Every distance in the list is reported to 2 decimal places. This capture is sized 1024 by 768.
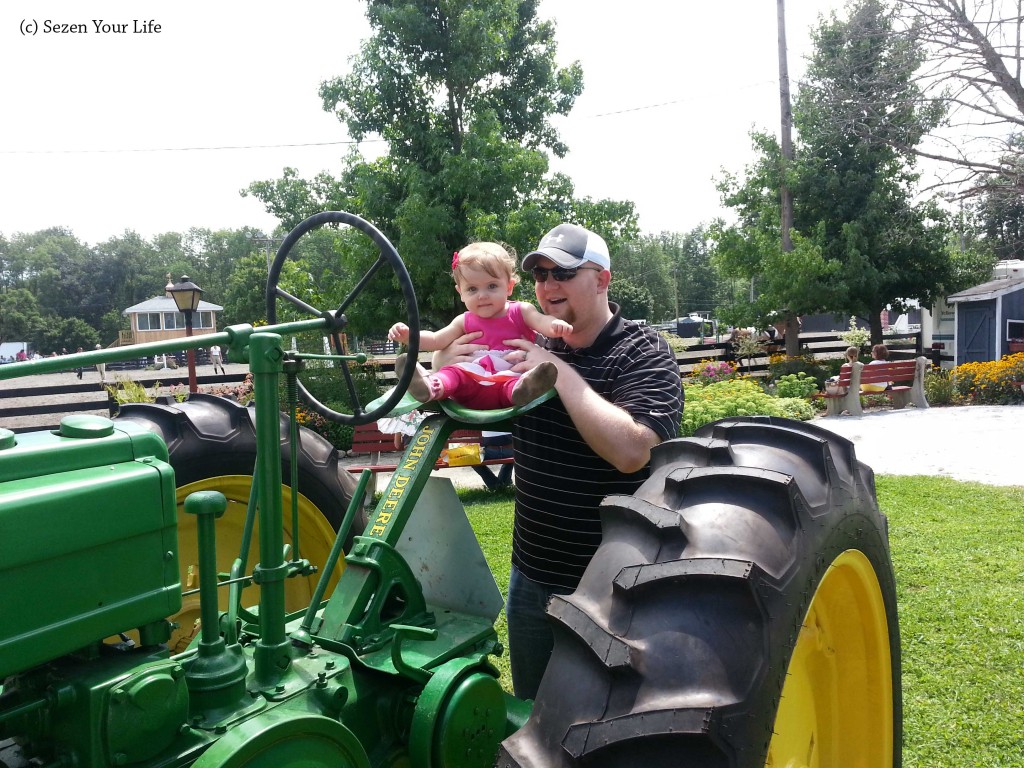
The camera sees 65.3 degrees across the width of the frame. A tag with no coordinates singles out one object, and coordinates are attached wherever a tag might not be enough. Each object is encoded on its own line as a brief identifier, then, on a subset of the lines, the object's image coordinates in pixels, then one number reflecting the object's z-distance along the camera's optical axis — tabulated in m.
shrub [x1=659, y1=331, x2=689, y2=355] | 20.43
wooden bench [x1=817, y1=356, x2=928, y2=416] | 14.88
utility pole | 19.19
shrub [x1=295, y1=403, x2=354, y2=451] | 12.90
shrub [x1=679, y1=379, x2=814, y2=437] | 9.41
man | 2.32
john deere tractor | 1.49
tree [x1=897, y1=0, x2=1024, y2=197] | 13.49
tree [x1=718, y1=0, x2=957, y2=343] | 18.95
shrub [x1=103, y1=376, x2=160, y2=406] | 11.27
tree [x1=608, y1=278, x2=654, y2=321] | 50.53
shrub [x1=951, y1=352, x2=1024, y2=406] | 15.37
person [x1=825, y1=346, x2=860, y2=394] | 14.91
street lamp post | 11.02
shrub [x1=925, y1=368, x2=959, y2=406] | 15.95
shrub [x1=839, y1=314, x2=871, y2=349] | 22.47
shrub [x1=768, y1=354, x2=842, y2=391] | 19.00
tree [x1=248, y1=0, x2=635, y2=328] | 12.75
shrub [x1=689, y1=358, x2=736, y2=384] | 14.62
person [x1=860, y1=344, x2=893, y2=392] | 15.66
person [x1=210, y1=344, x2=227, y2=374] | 29.25
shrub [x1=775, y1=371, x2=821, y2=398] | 15.20
